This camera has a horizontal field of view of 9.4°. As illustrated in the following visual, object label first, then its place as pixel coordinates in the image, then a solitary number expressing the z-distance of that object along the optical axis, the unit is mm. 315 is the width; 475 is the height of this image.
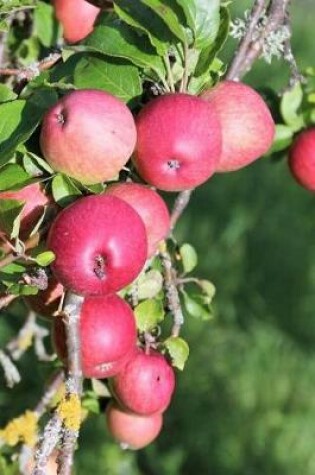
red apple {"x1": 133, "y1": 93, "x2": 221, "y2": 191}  1285
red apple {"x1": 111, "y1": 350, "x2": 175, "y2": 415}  1404
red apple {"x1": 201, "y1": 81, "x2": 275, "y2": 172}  1337
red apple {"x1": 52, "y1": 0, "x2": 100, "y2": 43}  1465
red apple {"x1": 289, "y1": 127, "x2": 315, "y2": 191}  1566
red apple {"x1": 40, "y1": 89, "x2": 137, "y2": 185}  1259
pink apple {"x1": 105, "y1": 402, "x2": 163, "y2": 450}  1513
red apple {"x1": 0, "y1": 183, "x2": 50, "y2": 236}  1291
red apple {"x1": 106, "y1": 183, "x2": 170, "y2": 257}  1301
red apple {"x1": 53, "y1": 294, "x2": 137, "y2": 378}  1337
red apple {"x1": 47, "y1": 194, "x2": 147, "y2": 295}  1244
